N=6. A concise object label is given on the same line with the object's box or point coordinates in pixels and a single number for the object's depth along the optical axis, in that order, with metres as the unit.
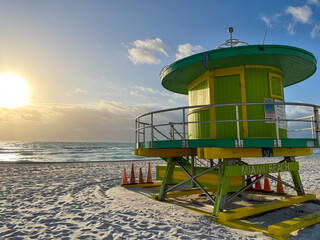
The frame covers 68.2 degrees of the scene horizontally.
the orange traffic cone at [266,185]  10.06
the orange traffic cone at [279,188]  9.58
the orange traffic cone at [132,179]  12.31
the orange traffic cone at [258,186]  10.61
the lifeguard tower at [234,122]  6.50
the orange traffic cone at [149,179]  12.75
